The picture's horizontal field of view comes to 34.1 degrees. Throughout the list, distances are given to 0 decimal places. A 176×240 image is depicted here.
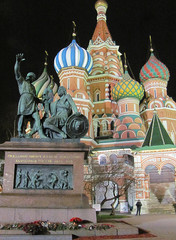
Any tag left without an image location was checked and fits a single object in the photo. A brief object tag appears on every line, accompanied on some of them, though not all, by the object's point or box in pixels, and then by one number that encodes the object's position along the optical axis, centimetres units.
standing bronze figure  1015
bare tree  2352
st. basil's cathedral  2605
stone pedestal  841
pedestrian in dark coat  2139
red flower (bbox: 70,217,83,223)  787
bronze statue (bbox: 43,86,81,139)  1015
